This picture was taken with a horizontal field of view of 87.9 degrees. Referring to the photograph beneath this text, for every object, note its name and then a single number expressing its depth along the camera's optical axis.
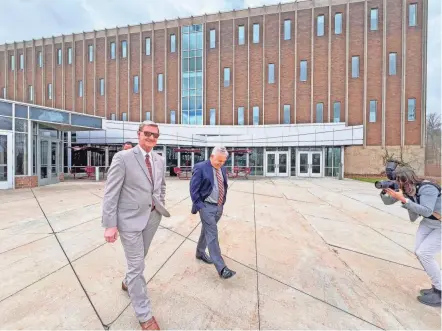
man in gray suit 2.25
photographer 2.58
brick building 21.86
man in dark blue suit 3.22
